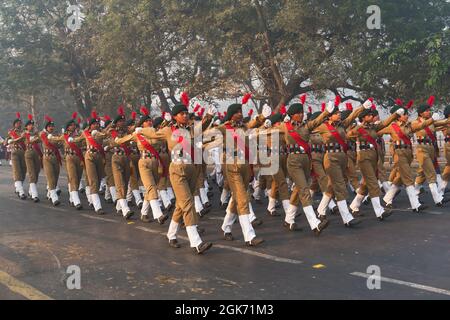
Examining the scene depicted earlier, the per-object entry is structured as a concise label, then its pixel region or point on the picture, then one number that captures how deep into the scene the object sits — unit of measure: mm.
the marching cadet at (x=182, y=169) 7676
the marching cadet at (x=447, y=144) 11109
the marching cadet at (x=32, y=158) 13938
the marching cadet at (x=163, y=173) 10734
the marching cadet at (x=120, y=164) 10781
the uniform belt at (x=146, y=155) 10125
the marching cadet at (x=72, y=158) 12312
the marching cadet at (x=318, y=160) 9391
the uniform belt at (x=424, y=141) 10859
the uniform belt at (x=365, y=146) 9910
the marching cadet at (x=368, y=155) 9570
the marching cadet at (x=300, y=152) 8578
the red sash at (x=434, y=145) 10805
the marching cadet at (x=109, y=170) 12000
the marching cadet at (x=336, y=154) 9047
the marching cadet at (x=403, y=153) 10133
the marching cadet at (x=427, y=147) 10586
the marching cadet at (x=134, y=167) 11820
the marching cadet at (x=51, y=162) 13080
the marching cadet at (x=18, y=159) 14345
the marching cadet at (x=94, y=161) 11531
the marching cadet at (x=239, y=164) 7980
